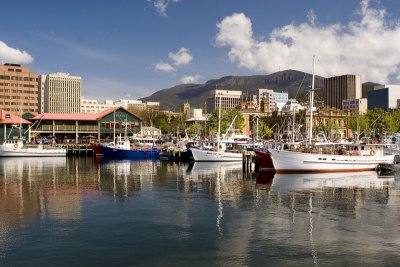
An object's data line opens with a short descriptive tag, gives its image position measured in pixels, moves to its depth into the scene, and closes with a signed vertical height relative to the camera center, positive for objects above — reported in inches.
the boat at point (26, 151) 4274.1 -102.0
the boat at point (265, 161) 2753.4 -129.3
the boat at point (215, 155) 3705.7 -124.1
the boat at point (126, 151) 4352.9 -108.9
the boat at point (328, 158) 2677.2 -114.2
